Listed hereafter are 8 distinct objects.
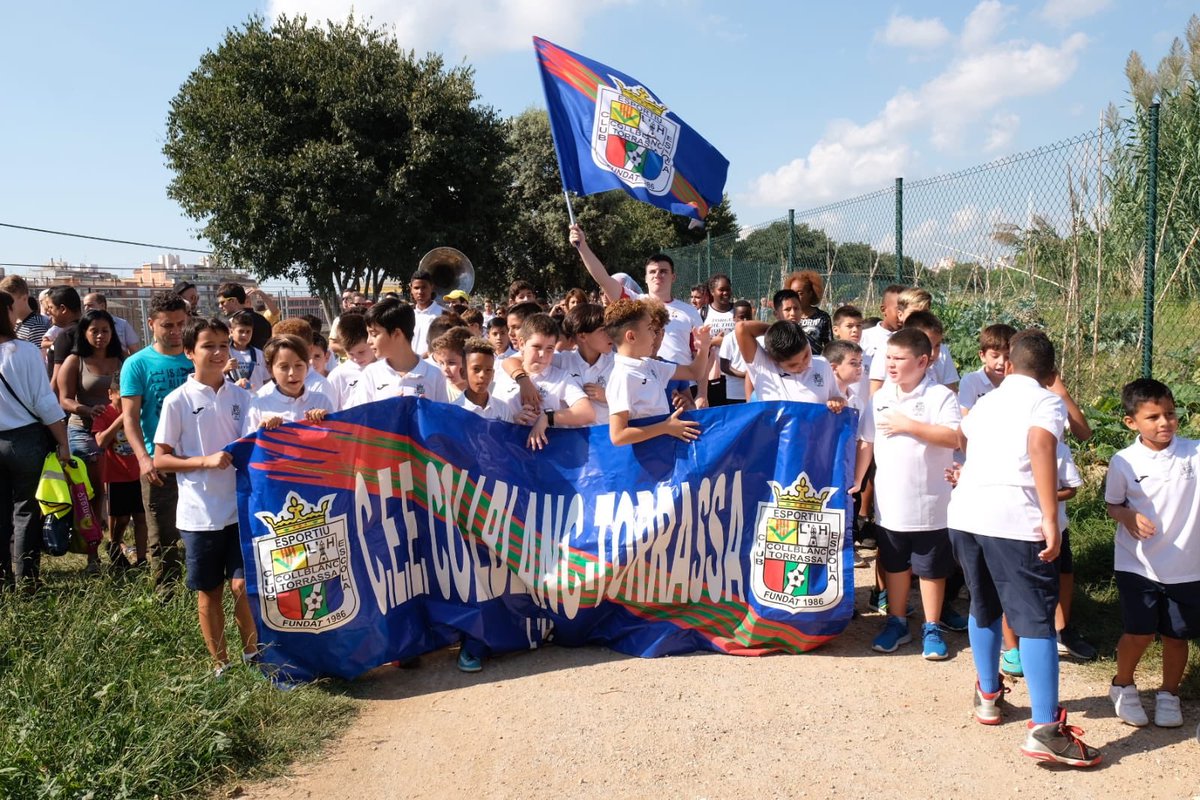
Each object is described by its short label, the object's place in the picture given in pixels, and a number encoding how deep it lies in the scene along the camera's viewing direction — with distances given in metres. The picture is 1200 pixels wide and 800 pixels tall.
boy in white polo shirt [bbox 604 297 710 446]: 4.77
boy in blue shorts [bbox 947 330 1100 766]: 3.60
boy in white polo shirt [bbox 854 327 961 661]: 4.69
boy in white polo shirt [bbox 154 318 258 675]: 4.45
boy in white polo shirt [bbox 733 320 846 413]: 5.12
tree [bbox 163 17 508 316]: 22.31
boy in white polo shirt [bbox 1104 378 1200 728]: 3.87
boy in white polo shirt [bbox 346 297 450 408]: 5.04
